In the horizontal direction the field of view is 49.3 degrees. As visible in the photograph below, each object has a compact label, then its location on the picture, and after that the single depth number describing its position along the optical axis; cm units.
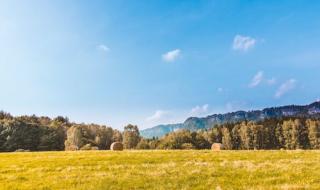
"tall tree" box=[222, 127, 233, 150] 17936
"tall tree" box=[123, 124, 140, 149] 16888
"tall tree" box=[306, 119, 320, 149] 15950
